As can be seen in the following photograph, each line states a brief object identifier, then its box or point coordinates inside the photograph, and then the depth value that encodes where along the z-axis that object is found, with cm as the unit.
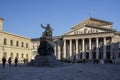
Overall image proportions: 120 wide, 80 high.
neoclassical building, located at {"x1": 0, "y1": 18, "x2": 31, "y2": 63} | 3340
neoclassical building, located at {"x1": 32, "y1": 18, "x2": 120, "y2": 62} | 3633
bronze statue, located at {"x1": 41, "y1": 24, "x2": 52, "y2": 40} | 1623
